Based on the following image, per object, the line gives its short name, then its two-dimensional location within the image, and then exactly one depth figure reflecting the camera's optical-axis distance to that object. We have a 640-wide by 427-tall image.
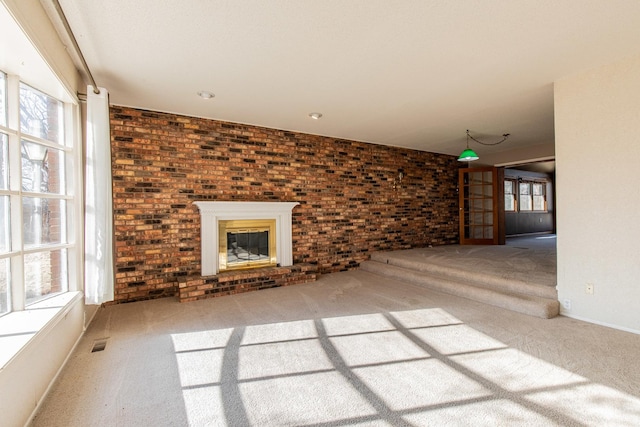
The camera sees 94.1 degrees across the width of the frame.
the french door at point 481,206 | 7.48
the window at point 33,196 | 2.08
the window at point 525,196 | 10.05
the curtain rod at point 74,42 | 2.07
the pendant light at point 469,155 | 5.51
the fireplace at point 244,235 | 4.52
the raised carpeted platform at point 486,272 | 3.57
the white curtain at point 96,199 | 2.94
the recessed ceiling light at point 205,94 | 3.61
